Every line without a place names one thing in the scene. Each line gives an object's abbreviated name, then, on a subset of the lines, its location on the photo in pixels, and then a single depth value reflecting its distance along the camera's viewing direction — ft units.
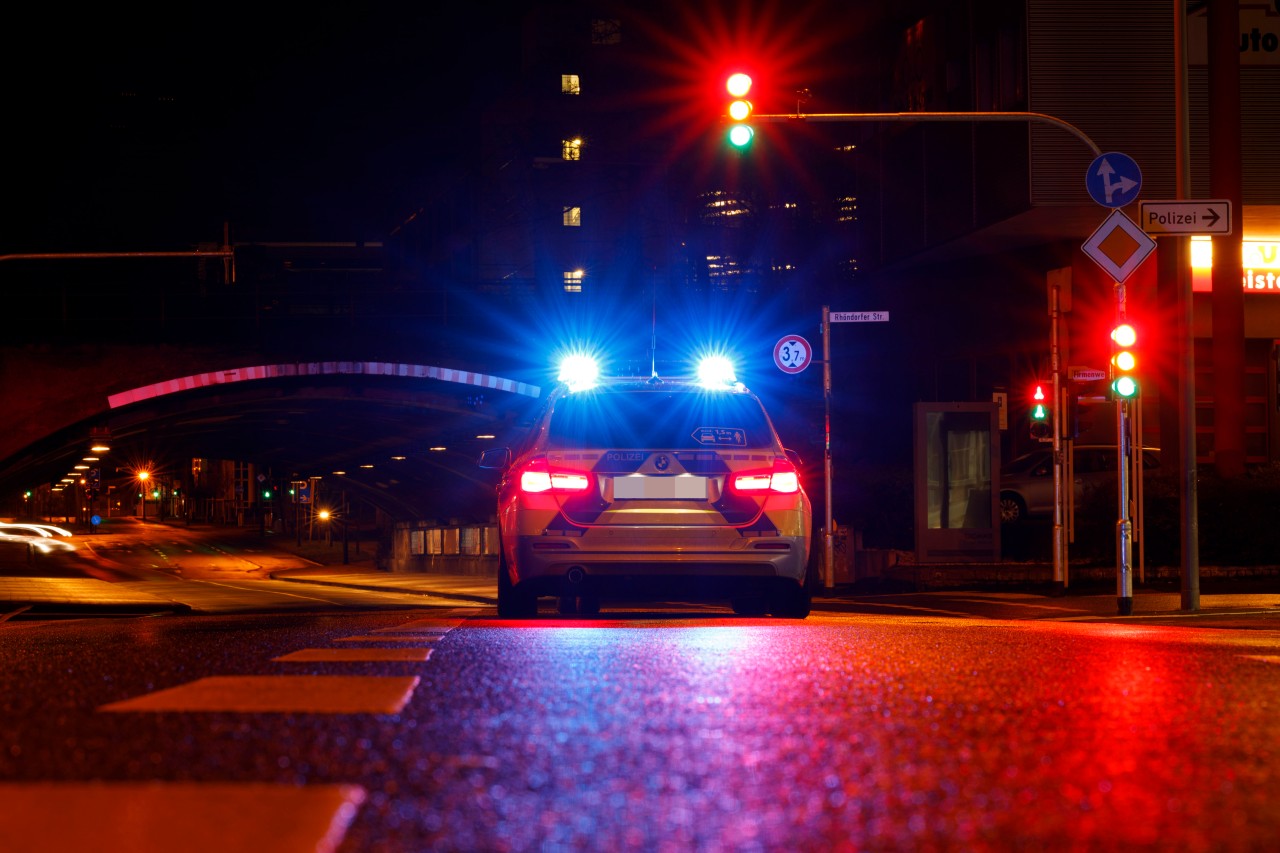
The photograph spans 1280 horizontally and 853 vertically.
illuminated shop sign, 119.03
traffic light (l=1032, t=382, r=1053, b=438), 70.79
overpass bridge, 140.77
